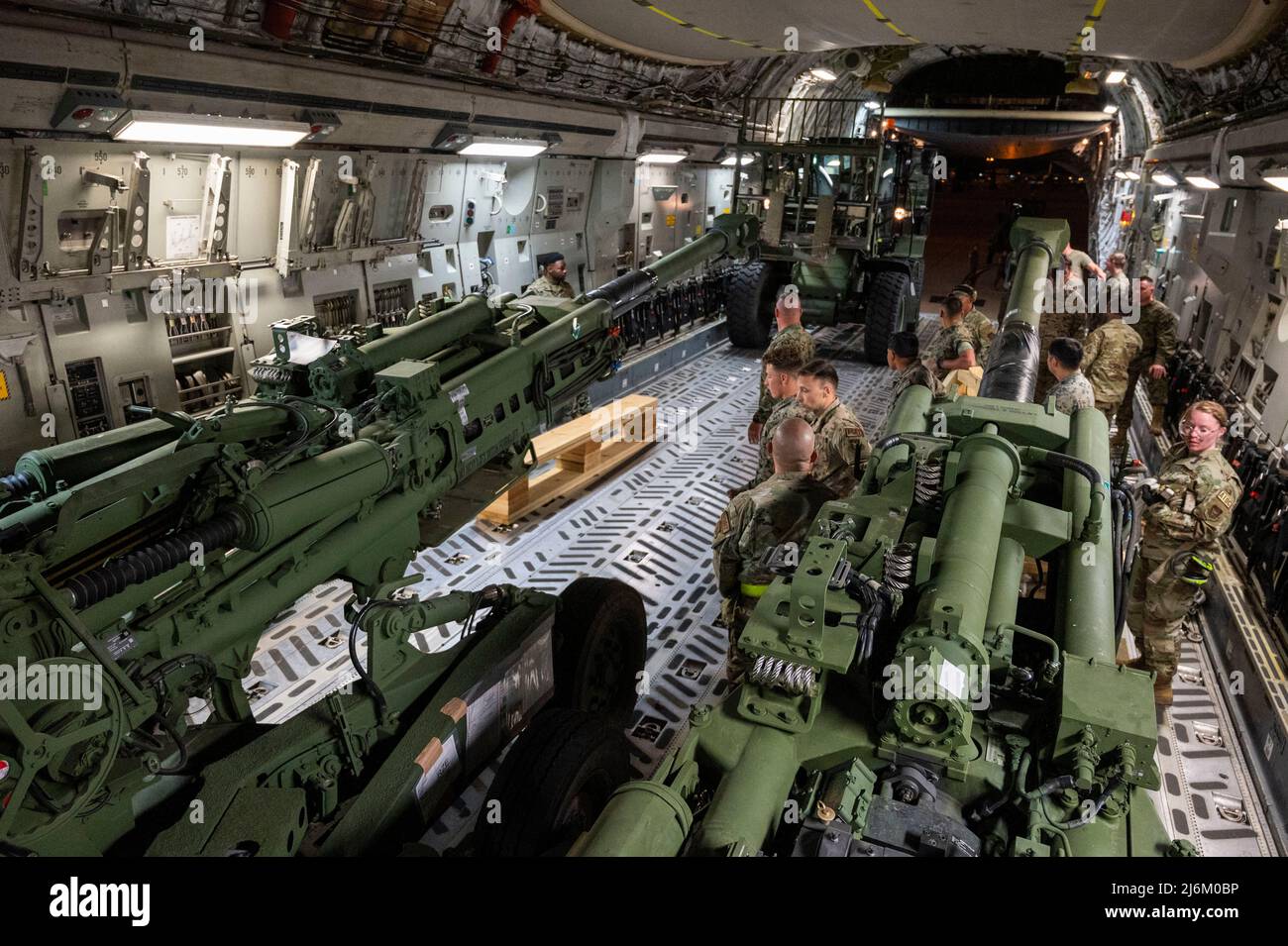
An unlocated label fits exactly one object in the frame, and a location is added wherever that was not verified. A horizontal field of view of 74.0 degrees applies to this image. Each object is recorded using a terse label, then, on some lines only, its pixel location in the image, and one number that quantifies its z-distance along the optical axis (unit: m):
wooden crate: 7.07
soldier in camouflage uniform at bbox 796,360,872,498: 5.31
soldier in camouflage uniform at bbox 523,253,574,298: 9.52
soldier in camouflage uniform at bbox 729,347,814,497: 5.68
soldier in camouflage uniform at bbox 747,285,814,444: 7.36
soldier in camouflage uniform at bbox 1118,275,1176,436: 8.89
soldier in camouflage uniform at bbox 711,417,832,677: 4.23
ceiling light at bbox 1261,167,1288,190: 6.35
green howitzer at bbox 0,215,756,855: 2.44
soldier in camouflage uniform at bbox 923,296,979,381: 7.14
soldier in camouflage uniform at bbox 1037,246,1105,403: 9.38
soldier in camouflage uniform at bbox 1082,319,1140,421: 8.22
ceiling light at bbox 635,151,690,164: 11.72
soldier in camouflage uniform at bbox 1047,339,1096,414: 6.41
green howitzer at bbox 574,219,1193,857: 2.54
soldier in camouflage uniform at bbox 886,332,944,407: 6.37
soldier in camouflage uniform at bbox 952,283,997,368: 8.25
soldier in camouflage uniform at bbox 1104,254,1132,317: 9.21
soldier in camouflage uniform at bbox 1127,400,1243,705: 4.82
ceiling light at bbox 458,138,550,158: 8.12
